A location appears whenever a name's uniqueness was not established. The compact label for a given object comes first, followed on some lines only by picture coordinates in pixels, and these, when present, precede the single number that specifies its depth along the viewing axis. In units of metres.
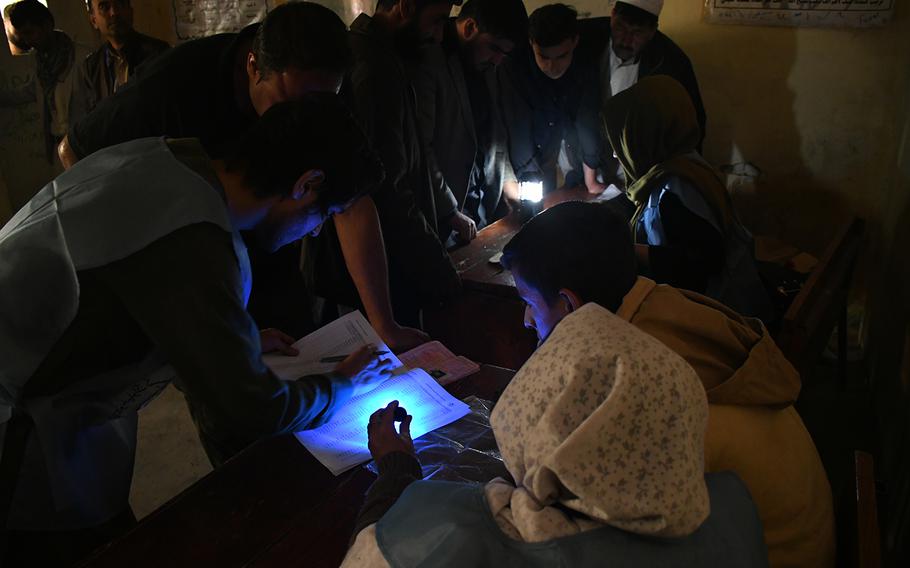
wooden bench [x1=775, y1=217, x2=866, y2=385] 1.60
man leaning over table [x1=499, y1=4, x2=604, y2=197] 2.75
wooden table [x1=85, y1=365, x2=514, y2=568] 1.06
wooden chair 0.87
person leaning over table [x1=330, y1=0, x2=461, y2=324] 1.88
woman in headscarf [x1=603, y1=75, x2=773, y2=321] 1.88
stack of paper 1.29
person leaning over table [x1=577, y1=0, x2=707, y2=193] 2.86
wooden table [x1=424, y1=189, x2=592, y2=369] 2.09
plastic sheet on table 1.22
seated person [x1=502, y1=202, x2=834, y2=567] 1.00
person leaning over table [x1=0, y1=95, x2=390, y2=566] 0.97
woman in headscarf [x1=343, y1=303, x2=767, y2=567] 0.67
